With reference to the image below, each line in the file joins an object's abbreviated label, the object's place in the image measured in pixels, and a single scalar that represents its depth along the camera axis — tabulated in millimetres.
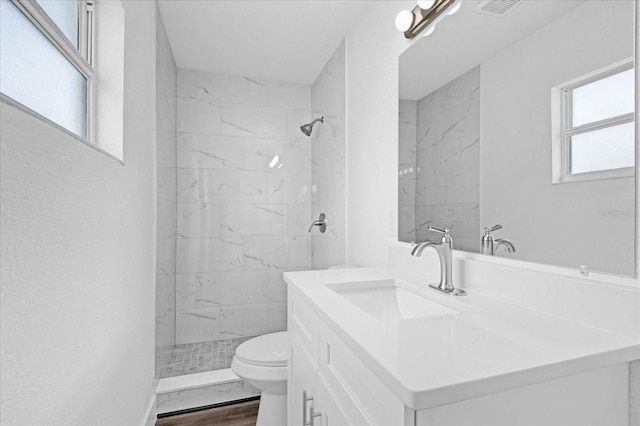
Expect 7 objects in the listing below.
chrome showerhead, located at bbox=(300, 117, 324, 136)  2869
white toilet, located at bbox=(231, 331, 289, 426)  1704
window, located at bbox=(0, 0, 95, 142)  755
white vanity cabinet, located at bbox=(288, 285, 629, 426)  579
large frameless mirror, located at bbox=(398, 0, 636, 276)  780
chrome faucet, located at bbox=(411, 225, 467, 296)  1150
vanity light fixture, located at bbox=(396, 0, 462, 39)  1317
